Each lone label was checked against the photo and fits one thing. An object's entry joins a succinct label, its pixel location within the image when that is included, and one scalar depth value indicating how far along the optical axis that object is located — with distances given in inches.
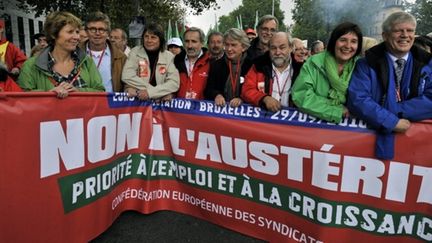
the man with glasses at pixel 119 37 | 244.2
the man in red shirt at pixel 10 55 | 211.0
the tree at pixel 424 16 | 1910.7
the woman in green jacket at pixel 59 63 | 130.5
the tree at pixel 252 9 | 3024.1
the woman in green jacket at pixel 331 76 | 119.9
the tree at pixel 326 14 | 2233.5
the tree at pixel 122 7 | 584.4
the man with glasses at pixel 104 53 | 165.3
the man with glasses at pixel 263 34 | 197.9
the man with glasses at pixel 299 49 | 213.8
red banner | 112.0
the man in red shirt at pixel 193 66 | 167.8
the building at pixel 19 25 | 840.3
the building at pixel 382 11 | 2385.6
